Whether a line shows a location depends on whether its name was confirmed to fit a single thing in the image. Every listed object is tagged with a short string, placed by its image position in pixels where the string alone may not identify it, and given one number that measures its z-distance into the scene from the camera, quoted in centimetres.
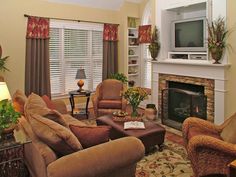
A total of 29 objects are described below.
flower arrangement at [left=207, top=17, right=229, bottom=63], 409
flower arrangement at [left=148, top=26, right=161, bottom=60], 544
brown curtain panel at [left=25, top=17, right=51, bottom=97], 543
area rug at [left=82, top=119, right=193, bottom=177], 302
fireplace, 462
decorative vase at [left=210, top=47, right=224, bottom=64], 411
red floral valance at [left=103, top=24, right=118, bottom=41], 664
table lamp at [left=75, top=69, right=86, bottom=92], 570
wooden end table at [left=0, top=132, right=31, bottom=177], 225
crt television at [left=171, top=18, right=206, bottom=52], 465
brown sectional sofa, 188
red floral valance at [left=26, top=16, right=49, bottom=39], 540
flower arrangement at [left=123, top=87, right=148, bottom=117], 394
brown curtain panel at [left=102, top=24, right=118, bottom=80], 668
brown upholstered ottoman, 341
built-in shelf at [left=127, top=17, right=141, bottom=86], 695
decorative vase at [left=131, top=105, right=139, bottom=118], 398
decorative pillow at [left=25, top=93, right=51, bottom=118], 249
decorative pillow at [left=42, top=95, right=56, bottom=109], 373
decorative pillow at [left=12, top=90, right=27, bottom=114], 324
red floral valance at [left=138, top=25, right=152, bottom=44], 621
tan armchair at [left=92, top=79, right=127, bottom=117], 516
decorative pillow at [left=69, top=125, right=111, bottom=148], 229
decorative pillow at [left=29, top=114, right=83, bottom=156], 205
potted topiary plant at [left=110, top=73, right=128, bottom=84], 625
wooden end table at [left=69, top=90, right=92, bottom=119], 560
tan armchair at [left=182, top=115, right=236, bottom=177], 243
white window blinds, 600
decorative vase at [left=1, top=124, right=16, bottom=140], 239
